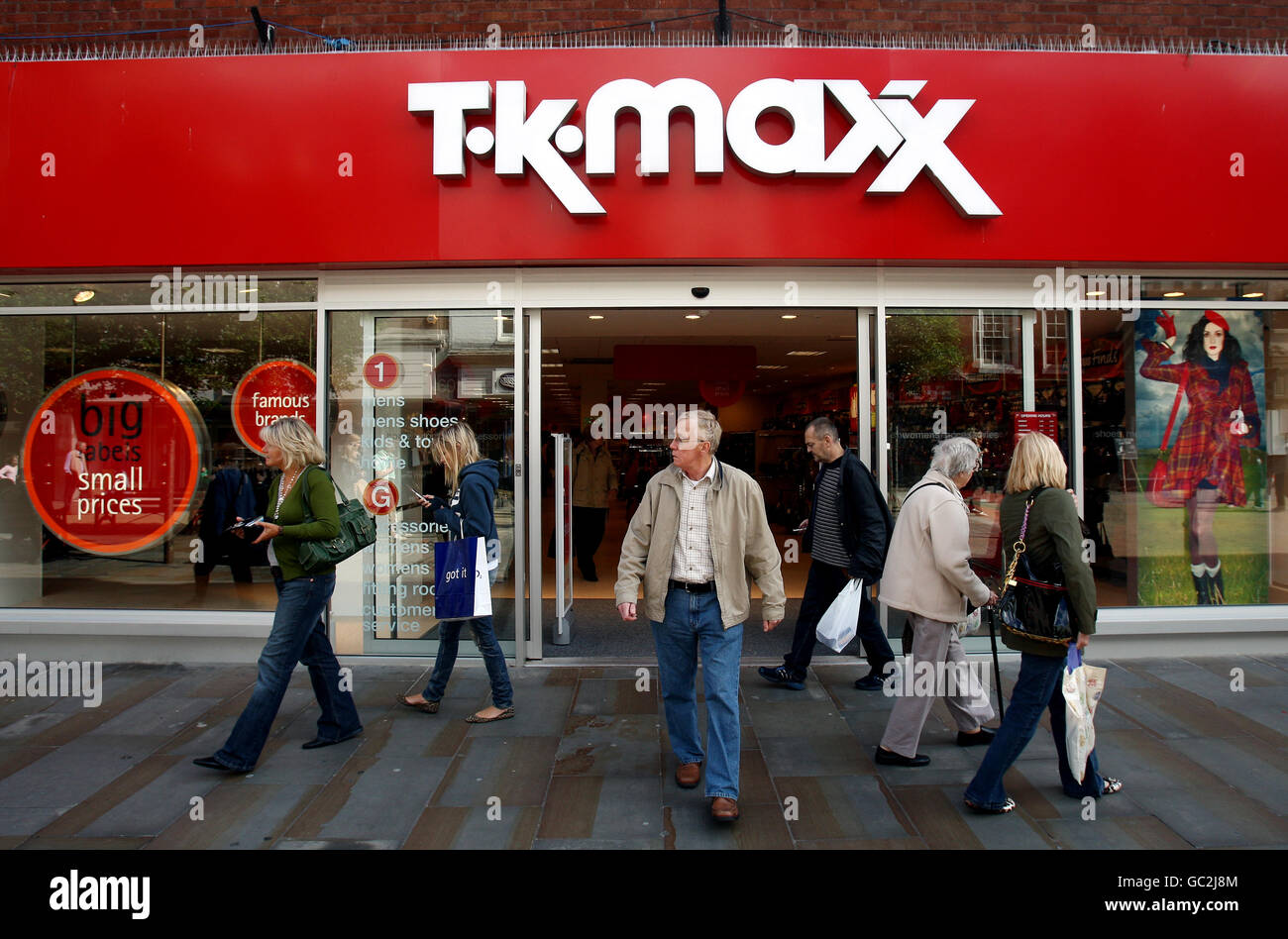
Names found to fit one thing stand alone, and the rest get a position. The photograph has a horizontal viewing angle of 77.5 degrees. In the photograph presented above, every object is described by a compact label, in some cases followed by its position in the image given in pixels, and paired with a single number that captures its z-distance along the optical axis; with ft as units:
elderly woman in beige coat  13.34
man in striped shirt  17.16
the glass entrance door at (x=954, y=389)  21.27
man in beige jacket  12.70
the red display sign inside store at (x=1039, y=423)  21.29
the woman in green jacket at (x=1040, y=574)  11.74
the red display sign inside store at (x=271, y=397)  21.89
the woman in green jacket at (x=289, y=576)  14.01
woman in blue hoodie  16.37
